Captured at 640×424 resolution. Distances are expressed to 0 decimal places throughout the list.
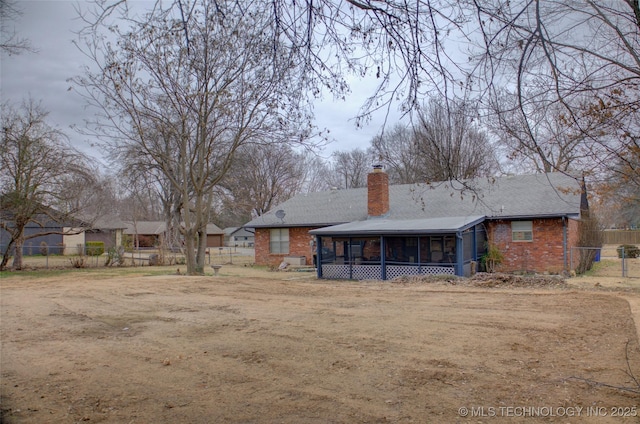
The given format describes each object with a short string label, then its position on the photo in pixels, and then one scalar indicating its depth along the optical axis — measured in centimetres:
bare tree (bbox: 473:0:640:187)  499
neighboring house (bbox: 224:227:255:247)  7088
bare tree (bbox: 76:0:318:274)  1600
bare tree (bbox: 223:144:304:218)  4688
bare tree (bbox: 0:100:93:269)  2264
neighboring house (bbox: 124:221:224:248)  5738
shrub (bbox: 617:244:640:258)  2993
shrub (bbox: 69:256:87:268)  2752
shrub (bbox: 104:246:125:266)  2902
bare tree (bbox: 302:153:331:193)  5594
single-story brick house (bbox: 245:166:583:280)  1919
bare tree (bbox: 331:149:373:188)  5109
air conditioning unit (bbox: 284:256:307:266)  2614
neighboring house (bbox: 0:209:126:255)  3924
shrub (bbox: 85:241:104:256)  3799
